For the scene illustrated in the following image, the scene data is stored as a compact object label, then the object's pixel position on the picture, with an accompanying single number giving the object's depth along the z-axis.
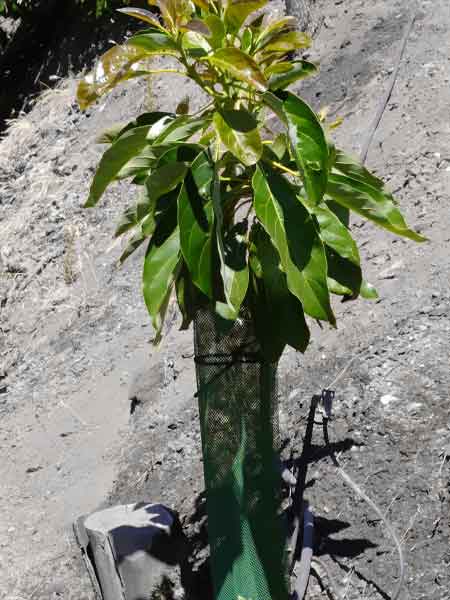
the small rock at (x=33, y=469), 4.84
